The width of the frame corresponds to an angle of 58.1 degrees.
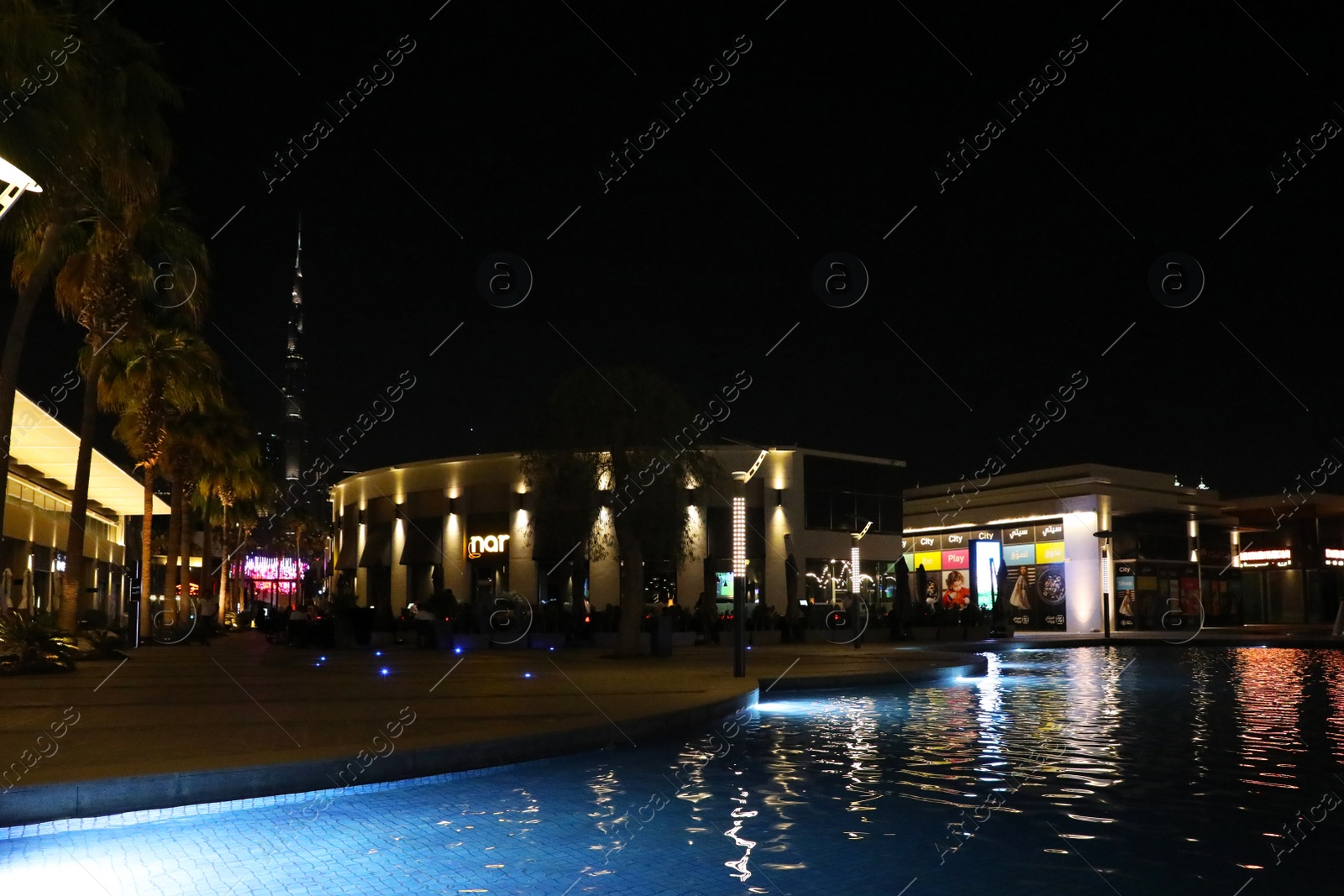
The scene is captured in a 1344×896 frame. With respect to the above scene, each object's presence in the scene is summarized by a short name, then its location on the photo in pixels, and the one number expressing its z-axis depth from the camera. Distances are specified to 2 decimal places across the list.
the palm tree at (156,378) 31.69
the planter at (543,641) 32.56
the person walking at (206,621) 35.34
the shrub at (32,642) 19.11
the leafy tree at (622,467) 26.34
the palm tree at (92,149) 18.89
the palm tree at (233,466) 39.34
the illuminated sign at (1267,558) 62.28
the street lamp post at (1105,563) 54.10
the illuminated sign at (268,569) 136.12
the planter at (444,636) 30.52
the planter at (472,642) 31.17
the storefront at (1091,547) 56.25
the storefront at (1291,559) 61.97
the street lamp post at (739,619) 18.14
